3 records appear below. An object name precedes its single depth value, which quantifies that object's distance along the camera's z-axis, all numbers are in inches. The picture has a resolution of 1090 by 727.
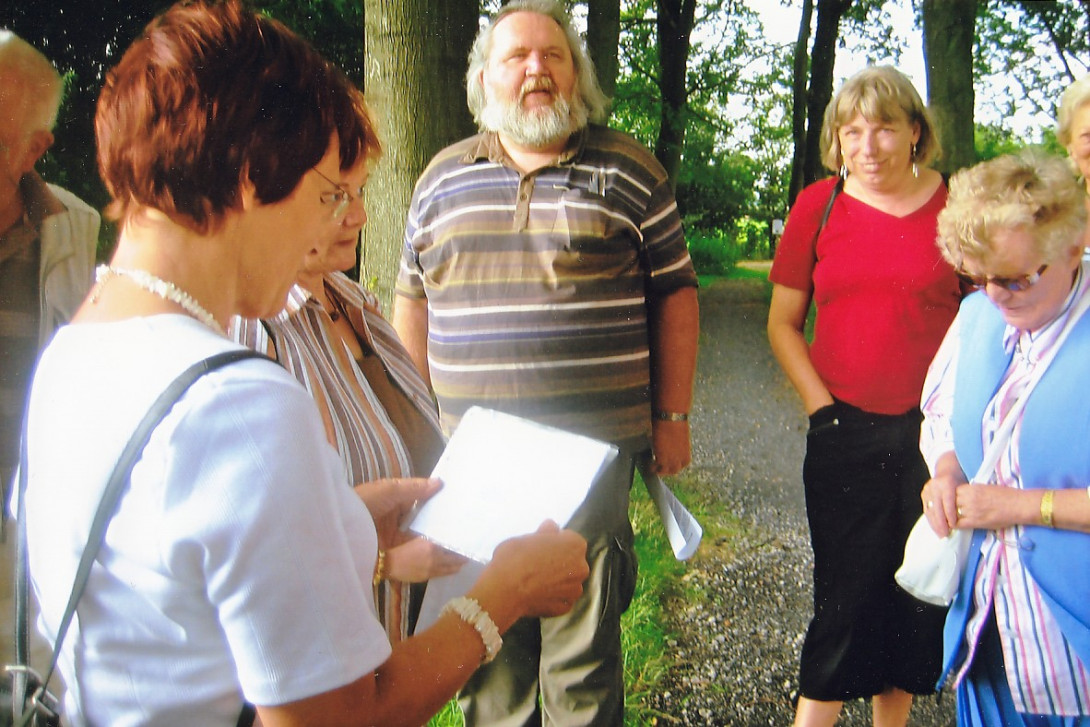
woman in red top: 83.4
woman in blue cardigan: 59.6
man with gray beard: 84.4
